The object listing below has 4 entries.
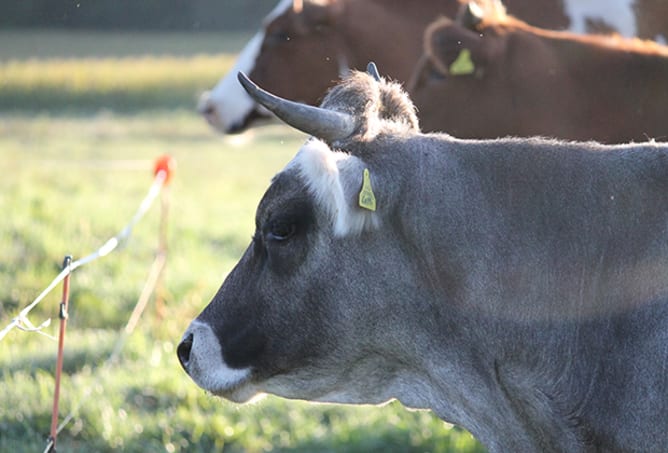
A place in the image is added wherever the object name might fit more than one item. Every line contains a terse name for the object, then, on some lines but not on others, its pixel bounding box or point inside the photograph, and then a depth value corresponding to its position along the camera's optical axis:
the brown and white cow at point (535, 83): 13.23
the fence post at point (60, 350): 9.17
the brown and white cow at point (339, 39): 16.45
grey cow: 7.37
